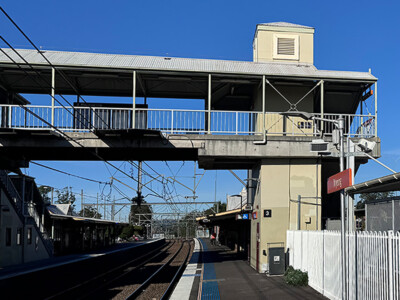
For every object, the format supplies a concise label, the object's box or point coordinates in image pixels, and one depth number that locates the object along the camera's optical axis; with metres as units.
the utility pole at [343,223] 9.16
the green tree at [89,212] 90.93
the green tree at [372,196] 47.94
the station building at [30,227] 21.81
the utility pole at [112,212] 55.91
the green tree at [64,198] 90.22
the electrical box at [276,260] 16.59
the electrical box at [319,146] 10.60
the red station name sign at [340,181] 8.62
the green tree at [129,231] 69.75
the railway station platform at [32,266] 15.98
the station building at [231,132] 17.20
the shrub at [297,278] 14.23
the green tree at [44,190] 81.96
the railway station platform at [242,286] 12.77
